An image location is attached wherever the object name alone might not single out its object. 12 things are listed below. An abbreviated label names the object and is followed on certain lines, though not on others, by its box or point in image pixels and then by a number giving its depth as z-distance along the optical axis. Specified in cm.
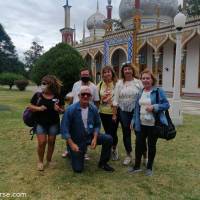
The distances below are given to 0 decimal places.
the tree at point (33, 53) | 4936
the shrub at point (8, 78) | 2089
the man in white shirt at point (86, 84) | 340
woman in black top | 313
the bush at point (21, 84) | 1985
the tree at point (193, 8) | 2649
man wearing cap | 307
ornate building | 1570
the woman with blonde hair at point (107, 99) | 340
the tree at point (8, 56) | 3215
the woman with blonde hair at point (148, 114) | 299
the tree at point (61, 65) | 895
